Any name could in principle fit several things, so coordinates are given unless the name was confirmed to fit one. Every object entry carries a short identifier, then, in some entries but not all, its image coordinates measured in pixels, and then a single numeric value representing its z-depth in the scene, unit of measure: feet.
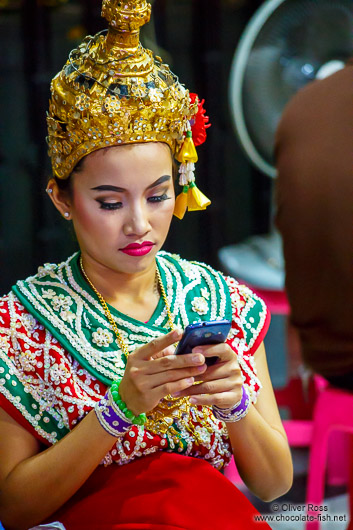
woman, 8.66
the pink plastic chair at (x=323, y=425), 14.69
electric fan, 15.72
